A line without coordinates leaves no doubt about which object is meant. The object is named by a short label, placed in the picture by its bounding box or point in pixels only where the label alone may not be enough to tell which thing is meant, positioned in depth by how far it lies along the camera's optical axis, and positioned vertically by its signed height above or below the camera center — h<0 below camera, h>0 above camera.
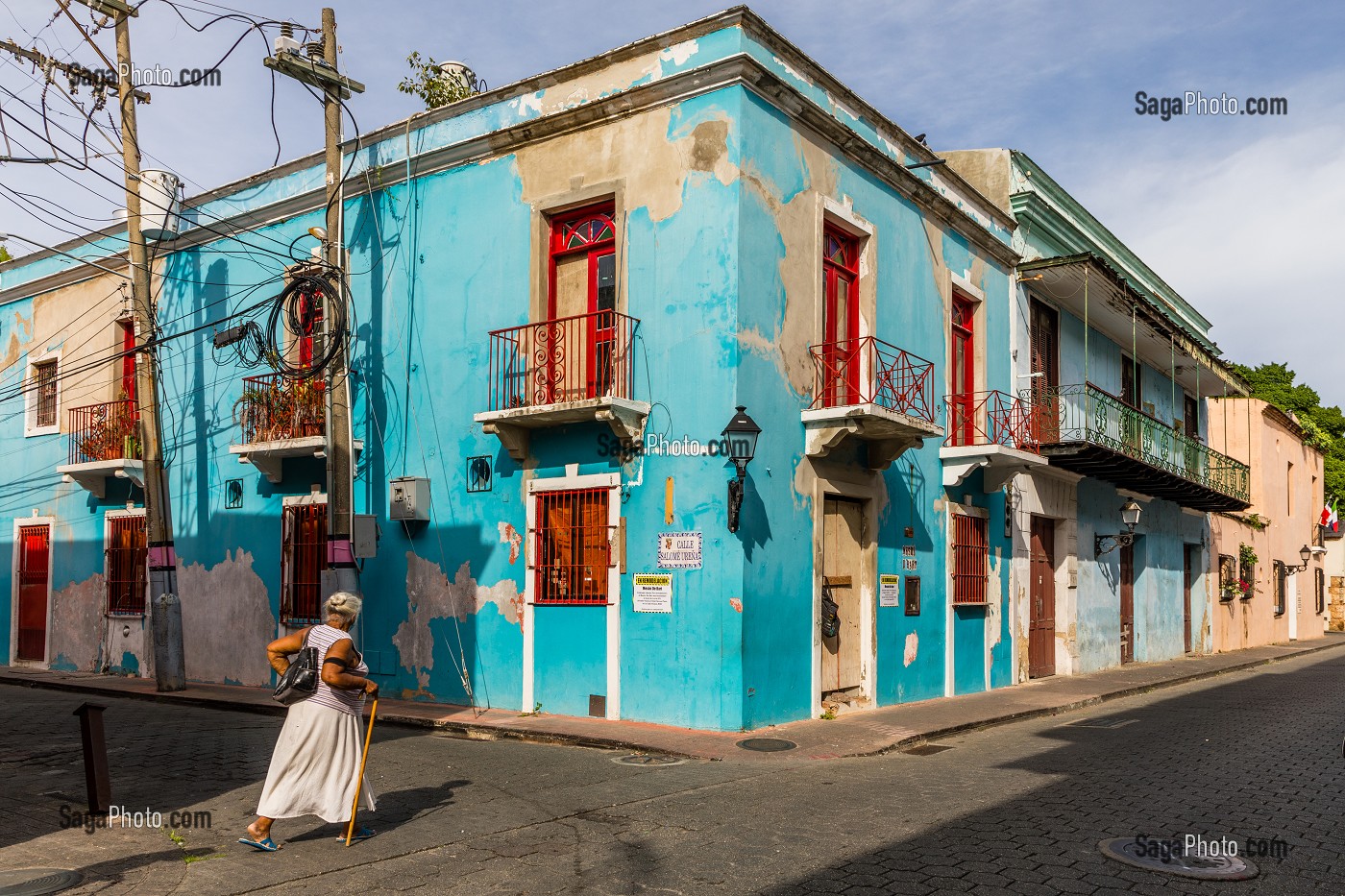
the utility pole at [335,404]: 11.75 +1.17
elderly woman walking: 6.22 -1.31
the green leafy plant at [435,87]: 15.62 +6.61
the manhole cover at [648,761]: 9.19 -2.04
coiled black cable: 11.84 +2.34
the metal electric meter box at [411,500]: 13.07 +0.16
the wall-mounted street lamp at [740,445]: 10.45 +0.66
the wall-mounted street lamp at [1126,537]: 19.11 -0.35
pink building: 26.89 -0.60
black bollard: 6.93 -1.56
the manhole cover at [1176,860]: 5.56 -1.79
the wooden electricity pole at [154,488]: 14.27 +0.32
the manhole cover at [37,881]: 5.34 -1.81
